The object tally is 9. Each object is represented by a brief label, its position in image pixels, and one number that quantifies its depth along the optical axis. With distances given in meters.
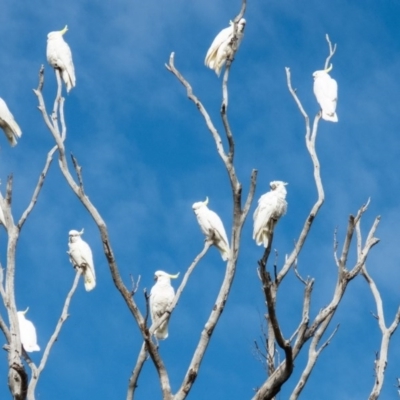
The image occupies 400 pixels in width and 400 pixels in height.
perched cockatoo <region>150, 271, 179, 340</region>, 18.34
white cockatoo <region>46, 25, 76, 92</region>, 18.92
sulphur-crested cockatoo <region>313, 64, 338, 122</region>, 17.28
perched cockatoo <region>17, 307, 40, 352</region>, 18.14
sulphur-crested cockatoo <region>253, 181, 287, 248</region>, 16.14
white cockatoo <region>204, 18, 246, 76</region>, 17.00
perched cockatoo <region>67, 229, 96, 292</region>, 19.77
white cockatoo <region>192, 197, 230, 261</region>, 17.83
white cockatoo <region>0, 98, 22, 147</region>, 16.55
